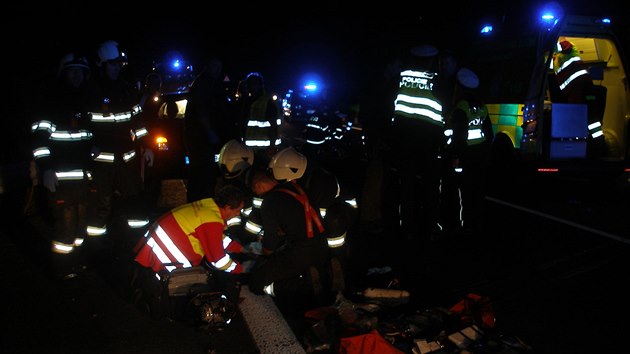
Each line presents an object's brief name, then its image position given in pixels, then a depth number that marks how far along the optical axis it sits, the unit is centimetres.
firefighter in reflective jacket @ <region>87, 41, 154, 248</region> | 556
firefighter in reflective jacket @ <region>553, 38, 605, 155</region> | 852
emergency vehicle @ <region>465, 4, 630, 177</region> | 823
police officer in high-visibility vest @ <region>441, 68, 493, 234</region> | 656
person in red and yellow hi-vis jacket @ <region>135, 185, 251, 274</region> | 445
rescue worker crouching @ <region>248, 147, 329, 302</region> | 487
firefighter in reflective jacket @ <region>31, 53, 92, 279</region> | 515
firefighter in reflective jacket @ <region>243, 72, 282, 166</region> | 782
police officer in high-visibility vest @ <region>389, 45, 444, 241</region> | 645
